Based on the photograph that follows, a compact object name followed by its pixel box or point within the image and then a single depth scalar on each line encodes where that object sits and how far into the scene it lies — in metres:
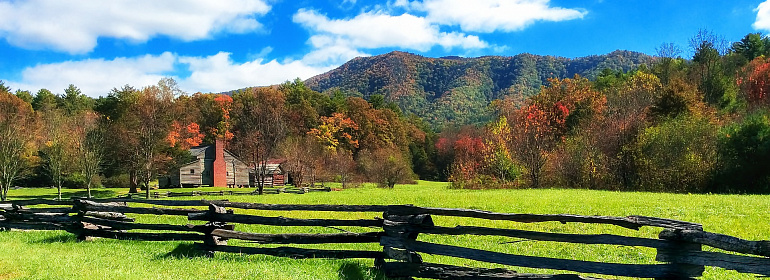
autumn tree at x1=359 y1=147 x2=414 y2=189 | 53.25
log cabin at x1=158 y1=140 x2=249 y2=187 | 58.72
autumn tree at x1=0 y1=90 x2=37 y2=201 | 30.83
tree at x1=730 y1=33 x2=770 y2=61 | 55.78
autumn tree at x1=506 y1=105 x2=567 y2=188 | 37.97
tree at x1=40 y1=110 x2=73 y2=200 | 34.59
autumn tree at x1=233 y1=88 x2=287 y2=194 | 41.03
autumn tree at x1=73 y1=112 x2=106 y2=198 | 34.94
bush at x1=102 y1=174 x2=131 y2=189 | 53.31
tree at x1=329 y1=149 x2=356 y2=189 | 54.49
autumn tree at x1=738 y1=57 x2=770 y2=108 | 42.50
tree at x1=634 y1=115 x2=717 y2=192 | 30.09
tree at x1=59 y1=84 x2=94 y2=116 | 69.81
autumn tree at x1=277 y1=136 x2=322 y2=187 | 50.97
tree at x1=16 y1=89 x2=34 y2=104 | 69.00
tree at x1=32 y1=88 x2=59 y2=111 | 64.04
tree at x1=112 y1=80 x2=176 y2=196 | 35.84
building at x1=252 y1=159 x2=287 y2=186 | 63.19
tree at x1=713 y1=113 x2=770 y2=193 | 28.12
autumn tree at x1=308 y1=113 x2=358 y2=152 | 69.81
